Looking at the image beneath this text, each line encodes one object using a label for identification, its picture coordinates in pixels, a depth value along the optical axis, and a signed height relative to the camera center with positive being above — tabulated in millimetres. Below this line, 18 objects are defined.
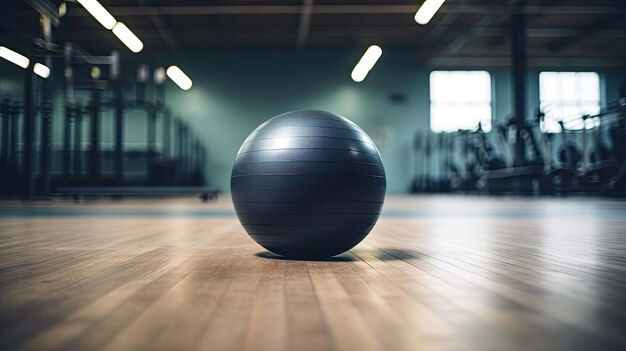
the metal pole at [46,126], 4617 +547
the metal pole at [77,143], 7246 +657
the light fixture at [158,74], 8039 +1664
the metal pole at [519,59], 10141 +2351
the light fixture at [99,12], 8180 +2708
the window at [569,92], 14945 +2538
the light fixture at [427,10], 8600 +2822
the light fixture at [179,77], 12719 +2645
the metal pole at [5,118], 6935 +939
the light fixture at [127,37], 9824 +2885
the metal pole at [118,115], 6613 +911
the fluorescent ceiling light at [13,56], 5290 +1327
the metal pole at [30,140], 4535 +413
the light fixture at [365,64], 11931 +2846
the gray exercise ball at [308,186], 1595 +10
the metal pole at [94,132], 6550 +692
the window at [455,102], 14383 +2195
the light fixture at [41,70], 4645 +1034
